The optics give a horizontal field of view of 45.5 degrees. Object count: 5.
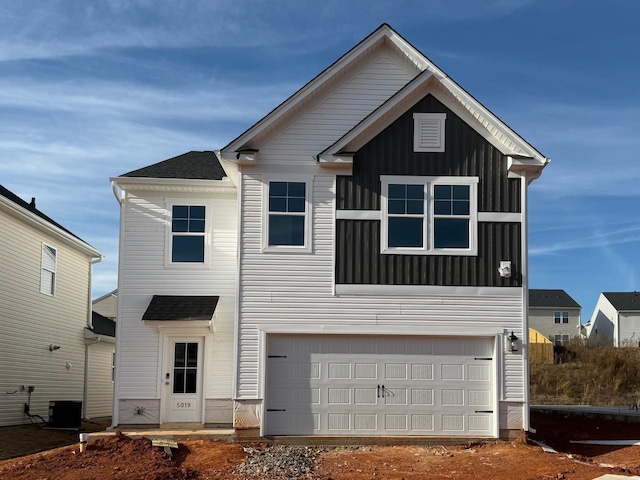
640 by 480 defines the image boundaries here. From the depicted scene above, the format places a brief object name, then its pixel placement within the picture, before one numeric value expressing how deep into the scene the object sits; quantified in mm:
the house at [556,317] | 61469
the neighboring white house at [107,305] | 42125
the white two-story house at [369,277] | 15867
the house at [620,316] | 59312
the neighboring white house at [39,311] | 20016
